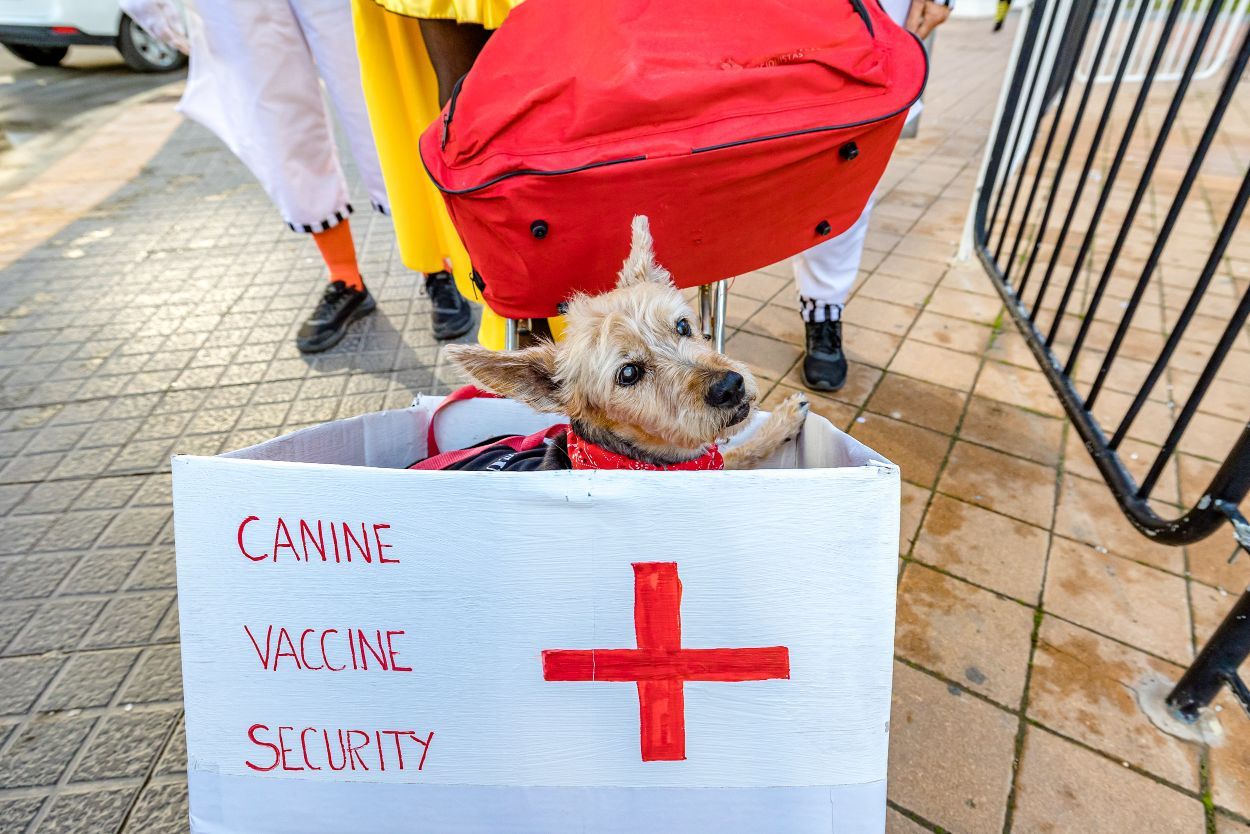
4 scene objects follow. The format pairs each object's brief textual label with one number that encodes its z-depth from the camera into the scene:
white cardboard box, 0.57
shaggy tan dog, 0.75
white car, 3.68
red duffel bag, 0.62
